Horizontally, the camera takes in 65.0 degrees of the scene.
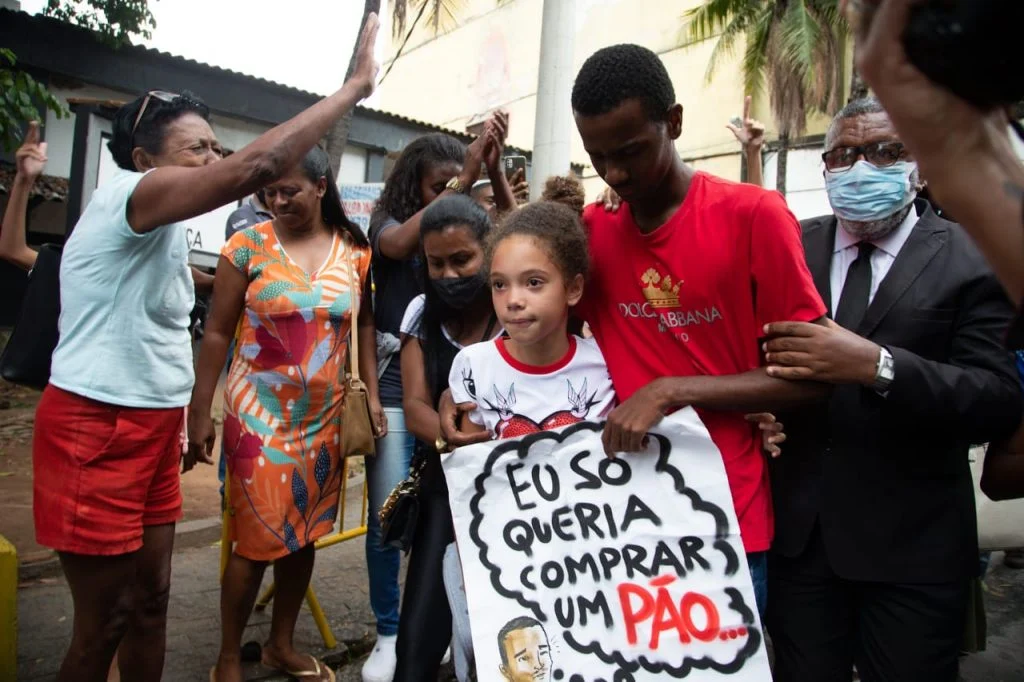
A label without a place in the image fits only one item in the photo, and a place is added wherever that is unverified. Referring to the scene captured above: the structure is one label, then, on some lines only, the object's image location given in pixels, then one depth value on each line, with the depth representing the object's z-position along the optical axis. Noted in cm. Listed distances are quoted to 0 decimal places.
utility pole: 614
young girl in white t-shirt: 223
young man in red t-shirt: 193
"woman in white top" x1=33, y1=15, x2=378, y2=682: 236
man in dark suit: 210
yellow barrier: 344
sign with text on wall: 936
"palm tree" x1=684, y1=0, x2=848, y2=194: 1647
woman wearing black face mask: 247
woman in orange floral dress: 320
